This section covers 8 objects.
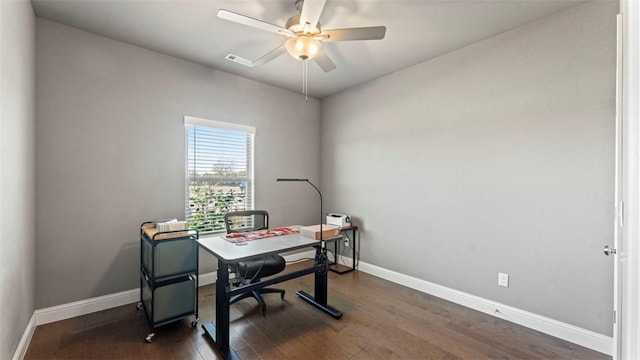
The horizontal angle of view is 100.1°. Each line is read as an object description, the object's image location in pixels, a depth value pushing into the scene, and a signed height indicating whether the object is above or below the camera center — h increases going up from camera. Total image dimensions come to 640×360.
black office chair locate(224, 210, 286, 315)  2.59 -0.87
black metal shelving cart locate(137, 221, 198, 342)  2.25 -0.85
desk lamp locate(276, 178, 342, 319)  2.74 -1.07
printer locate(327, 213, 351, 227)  3.89 -0.58
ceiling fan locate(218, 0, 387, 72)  1.78 +1.09
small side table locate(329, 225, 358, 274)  3.88 -1.03
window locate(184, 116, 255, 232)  3.26 +0.10
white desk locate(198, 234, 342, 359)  2.05 -0.82
